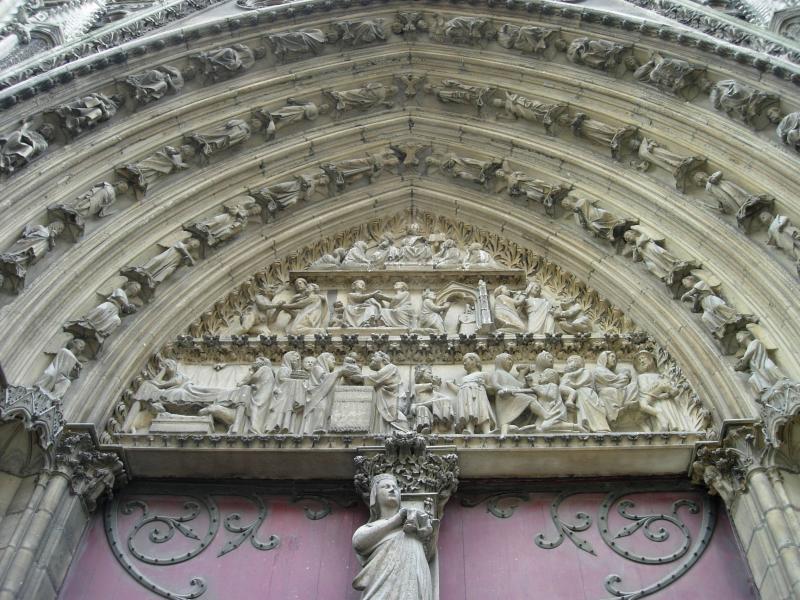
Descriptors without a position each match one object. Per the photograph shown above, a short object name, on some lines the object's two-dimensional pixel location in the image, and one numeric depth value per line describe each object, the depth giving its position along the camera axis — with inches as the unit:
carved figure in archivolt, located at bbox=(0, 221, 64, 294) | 256.2
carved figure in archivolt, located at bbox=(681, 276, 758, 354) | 261.3
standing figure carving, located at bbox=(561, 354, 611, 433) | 257.8
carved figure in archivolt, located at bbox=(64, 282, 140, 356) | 263.8
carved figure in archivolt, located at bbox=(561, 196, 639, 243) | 315.6
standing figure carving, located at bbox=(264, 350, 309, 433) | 259.6
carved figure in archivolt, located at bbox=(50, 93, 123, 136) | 303.1
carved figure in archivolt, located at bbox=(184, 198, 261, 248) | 317.4
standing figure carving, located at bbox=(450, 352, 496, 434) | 259.0
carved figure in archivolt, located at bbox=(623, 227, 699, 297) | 288.0
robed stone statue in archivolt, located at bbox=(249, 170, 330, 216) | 343.0
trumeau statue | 198.4
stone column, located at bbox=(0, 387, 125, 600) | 213.9
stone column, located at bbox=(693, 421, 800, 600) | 206.4
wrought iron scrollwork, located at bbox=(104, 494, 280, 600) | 237.5
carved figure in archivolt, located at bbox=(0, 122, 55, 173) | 277.1
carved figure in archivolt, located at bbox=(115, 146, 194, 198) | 311.9
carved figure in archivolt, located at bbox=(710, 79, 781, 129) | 297.9
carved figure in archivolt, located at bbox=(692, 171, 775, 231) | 279.6
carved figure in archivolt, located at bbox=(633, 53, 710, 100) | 325.4
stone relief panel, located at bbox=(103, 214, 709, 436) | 262.5
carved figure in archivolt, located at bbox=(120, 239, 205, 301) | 291.1
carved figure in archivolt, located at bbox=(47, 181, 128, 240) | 283.7
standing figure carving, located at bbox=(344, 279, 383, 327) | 313.1
